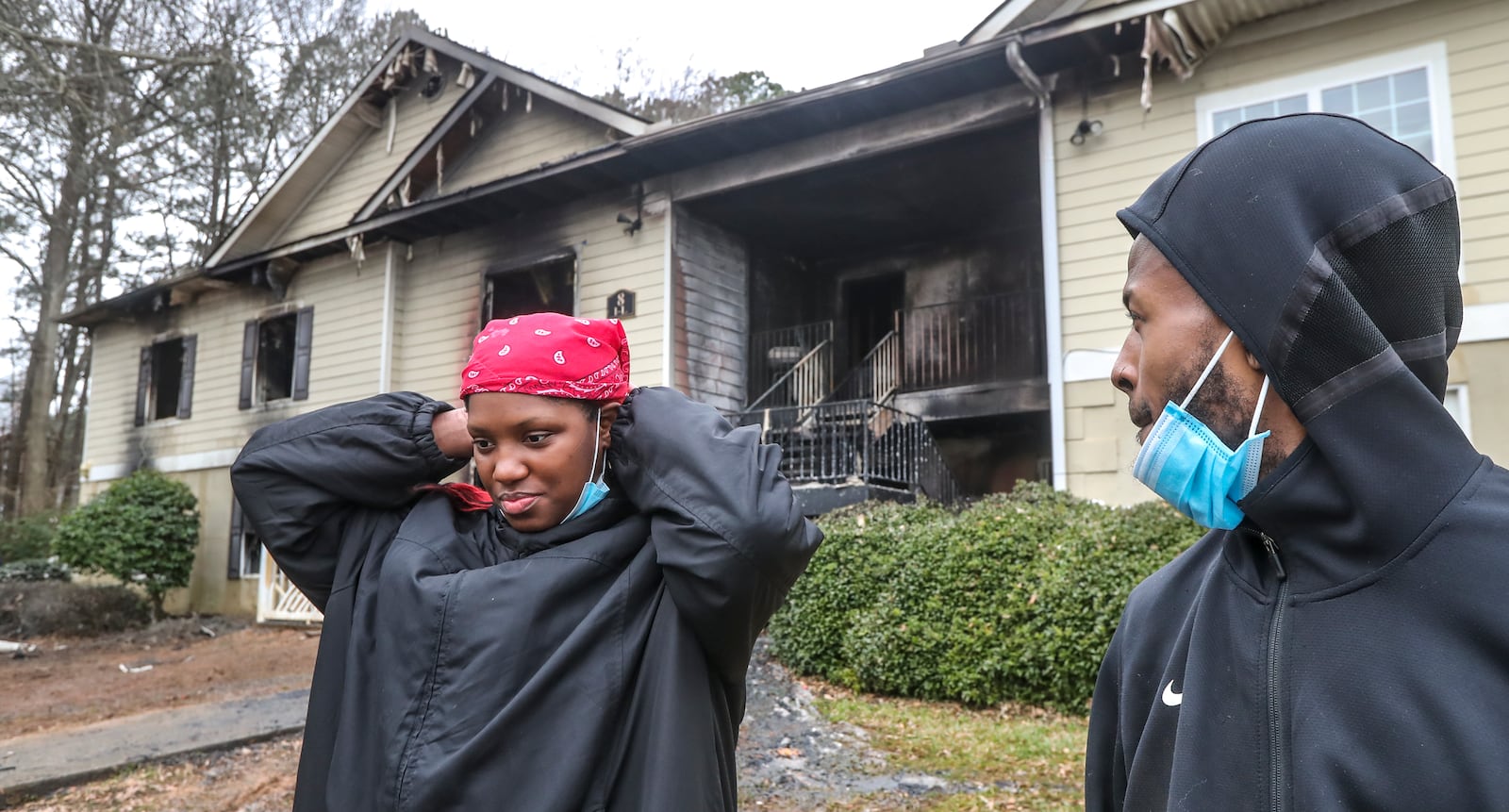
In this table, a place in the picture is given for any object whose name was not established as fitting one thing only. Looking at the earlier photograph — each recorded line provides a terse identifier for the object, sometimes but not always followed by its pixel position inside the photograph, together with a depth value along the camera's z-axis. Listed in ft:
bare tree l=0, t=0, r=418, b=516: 26.18
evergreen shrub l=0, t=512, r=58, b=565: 69.21
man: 3.61
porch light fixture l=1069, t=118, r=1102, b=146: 31.35
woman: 6.17
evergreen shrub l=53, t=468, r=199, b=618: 52.08
